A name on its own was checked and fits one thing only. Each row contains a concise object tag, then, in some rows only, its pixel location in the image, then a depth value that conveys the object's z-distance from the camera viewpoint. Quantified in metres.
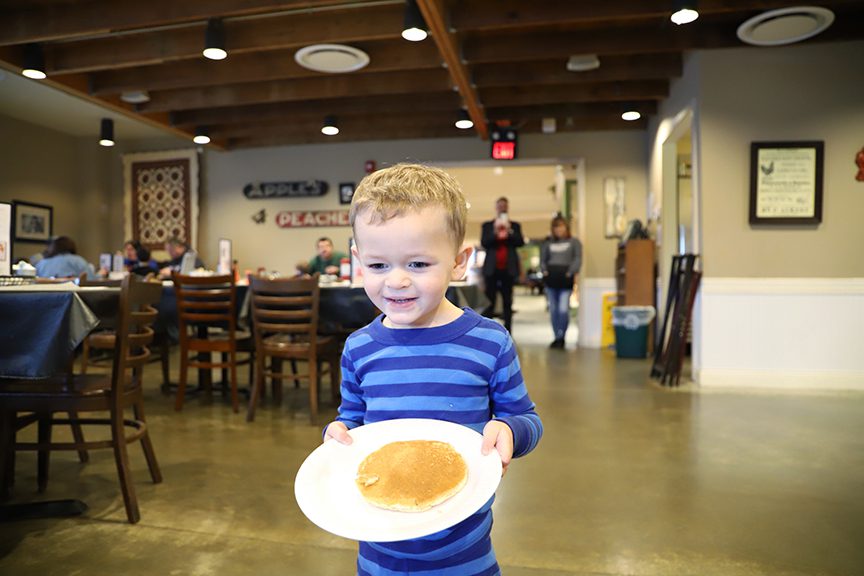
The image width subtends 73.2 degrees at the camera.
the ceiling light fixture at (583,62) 4.85
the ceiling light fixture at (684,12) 3.60
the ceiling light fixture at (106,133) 7.05
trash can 5.94
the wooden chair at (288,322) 3.42
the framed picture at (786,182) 4.37
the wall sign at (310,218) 7.74
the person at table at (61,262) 4.83
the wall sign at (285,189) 7.76
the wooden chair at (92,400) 1.99
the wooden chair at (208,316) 3.72
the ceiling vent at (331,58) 4.53
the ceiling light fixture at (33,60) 4.76
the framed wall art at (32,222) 7.27
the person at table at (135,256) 7.07
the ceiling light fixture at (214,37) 4.23
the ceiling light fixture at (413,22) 3.78
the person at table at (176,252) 6.51
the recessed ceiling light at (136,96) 5.86
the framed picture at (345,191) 7.69
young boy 0.85
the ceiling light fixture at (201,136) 7.03
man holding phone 6.81
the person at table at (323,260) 6.21
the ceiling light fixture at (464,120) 6.30
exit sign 6.97
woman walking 6.69
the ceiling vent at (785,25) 3.77
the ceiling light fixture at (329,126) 6.36
